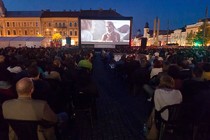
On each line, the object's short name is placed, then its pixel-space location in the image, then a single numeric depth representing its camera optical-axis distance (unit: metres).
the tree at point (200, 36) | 44.71
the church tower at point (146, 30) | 71.25
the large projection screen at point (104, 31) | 20.76
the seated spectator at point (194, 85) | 3.36
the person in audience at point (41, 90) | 3.09
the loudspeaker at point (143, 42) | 20.21
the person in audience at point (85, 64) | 7.37
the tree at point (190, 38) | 56.07
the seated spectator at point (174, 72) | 4.18
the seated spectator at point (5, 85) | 3.04
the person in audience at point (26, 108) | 2.18
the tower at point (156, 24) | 45.88
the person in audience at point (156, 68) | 5.75
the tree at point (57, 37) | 39.50
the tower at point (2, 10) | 54.50
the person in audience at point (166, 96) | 2.97
